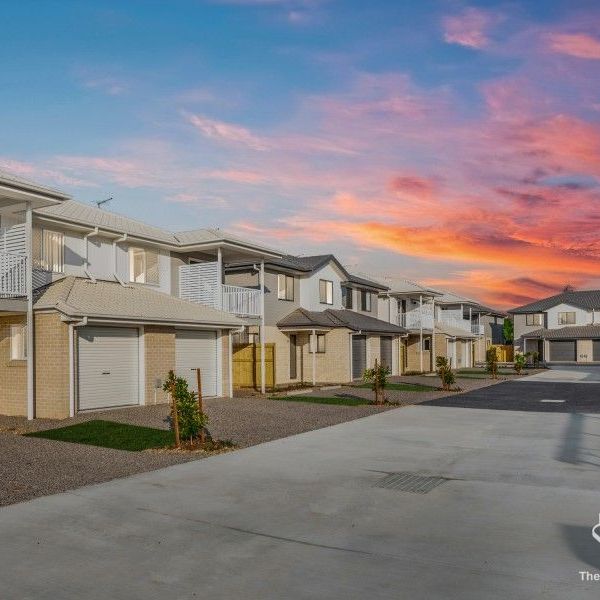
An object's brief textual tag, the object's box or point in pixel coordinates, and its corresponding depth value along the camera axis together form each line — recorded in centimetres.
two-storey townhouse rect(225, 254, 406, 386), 3030
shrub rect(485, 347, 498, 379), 3876
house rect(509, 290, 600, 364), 6675
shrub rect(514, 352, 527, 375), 4294
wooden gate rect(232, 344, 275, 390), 2872
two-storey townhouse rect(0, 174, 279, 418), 1733
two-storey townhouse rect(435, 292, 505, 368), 5006
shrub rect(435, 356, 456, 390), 2880
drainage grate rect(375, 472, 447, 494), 943
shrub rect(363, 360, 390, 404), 2222
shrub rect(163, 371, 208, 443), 1304
